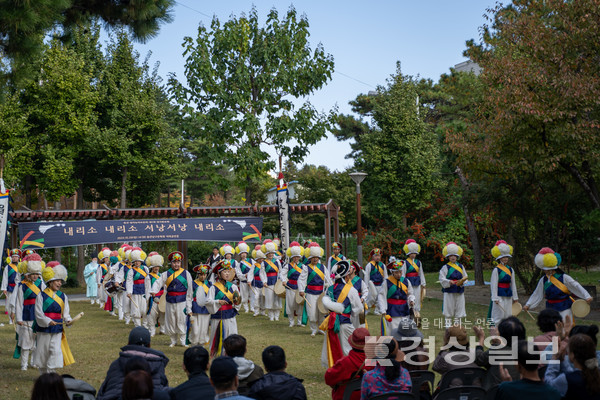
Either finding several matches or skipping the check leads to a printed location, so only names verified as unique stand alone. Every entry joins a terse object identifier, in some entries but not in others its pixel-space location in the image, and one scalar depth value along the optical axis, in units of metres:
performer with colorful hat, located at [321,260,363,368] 9.09
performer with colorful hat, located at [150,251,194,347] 13.35
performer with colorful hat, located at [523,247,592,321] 10.33
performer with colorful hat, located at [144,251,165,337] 13.98
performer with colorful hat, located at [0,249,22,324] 15.91
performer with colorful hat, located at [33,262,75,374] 9.41
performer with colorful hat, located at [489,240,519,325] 12.38
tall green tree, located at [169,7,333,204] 26.09
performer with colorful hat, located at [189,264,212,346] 12.19
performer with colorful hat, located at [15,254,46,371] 10.52
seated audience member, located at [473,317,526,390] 5.68
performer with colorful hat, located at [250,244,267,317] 18.39
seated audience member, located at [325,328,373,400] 6.18
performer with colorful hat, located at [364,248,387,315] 15.51
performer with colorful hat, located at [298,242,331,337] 13.51
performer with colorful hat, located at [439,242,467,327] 13.35
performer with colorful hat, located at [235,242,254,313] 18.81
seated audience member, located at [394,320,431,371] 6.53
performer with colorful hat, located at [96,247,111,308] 21.48
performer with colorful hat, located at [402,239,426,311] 14.45
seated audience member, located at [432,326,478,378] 5.92
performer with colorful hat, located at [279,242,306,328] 15.95
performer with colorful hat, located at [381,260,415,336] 11.29
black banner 21.72
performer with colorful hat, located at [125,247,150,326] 15.42
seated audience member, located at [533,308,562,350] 6.14
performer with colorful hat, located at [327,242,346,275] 16.67
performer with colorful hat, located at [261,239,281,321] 17.86
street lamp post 19.48
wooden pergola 22.25
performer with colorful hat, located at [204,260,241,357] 11.01
